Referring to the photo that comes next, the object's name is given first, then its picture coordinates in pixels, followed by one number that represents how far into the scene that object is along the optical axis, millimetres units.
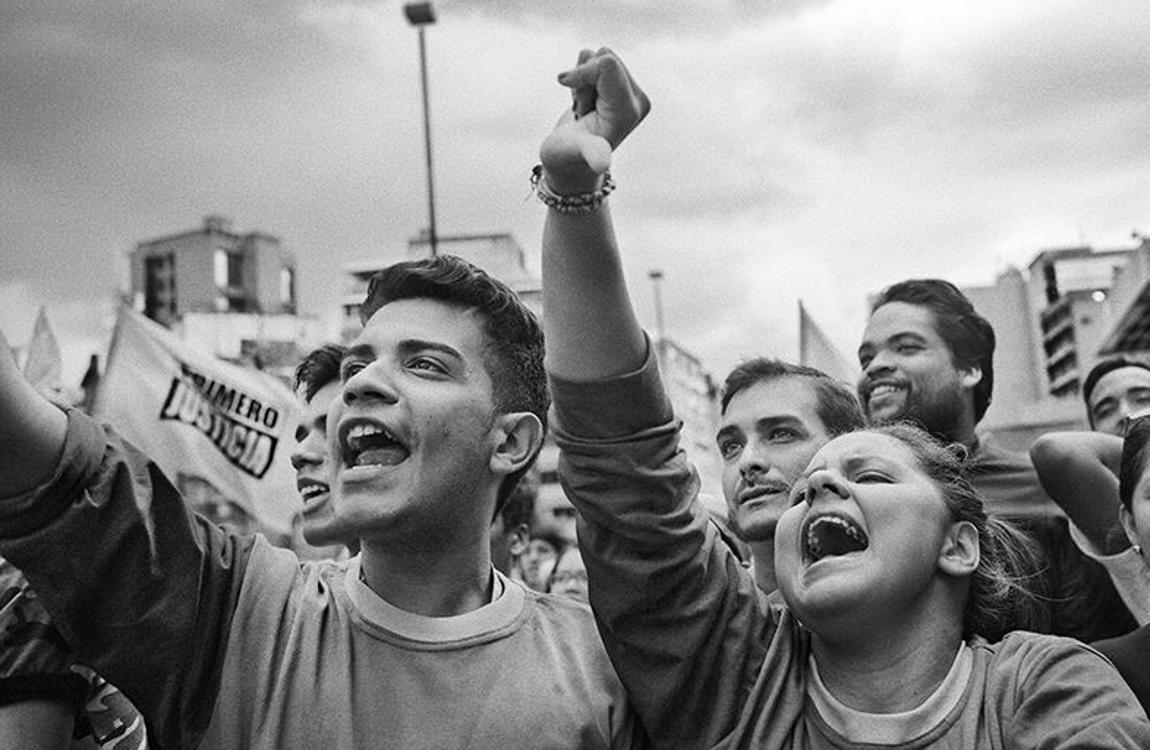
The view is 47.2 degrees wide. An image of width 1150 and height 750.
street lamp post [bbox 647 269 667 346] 38219
